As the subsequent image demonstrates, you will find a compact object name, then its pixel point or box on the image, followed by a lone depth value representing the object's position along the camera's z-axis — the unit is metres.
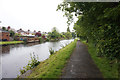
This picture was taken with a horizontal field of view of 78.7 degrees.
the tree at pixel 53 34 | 69.32
